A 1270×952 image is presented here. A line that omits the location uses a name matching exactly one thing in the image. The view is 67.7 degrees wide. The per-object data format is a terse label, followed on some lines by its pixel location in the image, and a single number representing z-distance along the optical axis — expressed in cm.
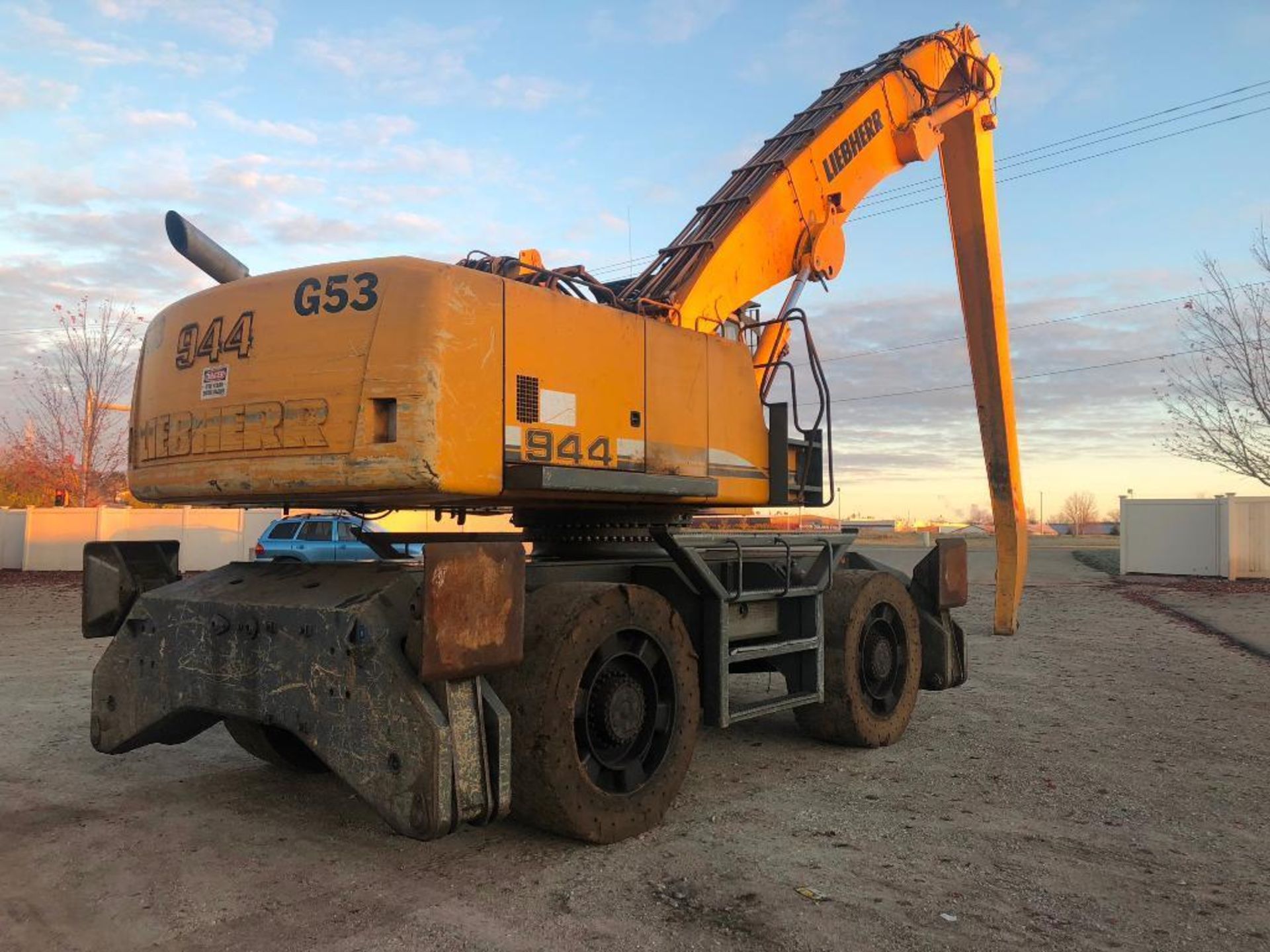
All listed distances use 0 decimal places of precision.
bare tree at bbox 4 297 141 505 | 2919
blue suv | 1911
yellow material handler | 418
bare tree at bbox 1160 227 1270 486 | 2497
